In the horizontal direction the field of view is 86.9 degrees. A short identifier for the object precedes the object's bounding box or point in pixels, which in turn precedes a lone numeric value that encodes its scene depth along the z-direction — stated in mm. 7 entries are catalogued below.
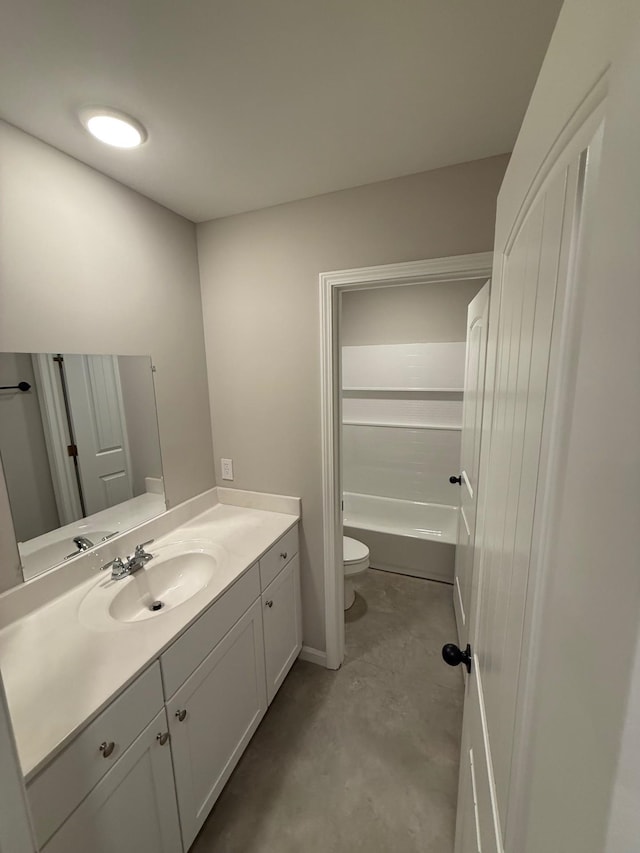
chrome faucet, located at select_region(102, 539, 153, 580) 1328
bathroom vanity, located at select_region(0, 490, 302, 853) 772
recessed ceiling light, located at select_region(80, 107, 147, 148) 1041
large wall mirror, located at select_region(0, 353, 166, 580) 1130
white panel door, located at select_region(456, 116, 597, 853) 388
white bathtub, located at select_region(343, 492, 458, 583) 2656
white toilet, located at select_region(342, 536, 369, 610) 2232
